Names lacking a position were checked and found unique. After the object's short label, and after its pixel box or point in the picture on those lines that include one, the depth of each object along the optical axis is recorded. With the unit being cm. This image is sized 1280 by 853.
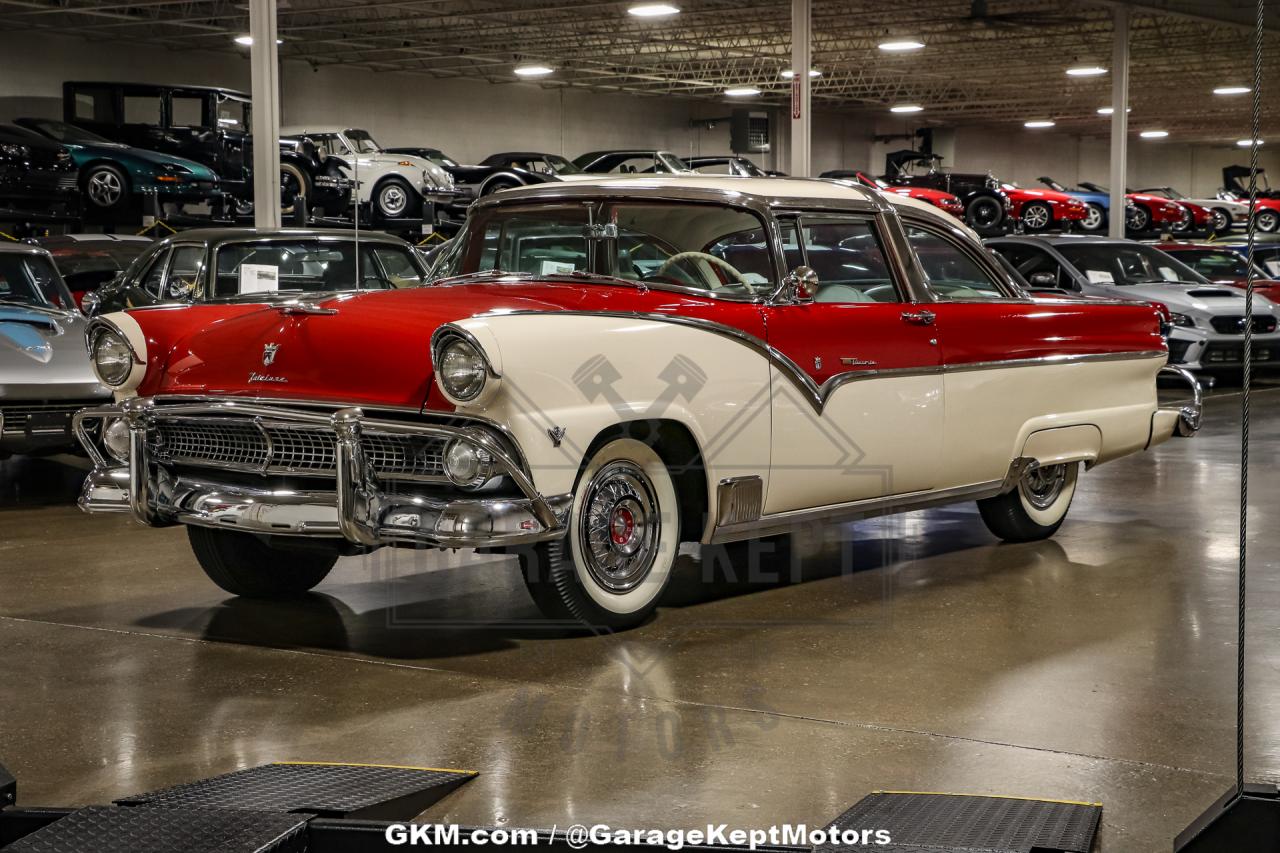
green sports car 1850
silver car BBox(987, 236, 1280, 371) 1508
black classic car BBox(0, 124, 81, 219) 1705
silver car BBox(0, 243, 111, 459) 847
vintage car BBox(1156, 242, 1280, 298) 1784
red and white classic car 489
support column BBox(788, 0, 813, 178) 1733
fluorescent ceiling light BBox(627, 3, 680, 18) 2347
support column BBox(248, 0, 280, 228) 1278
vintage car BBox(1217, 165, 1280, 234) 3422
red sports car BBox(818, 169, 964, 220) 2655
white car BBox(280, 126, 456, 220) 2144
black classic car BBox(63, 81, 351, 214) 2084
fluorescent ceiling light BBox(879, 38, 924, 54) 3059
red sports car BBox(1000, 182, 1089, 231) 2842
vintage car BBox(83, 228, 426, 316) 912
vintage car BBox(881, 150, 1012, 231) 2830
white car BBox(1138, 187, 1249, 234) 3316
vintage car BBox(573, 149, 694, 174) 2645
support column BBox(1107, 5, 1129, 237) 2278
